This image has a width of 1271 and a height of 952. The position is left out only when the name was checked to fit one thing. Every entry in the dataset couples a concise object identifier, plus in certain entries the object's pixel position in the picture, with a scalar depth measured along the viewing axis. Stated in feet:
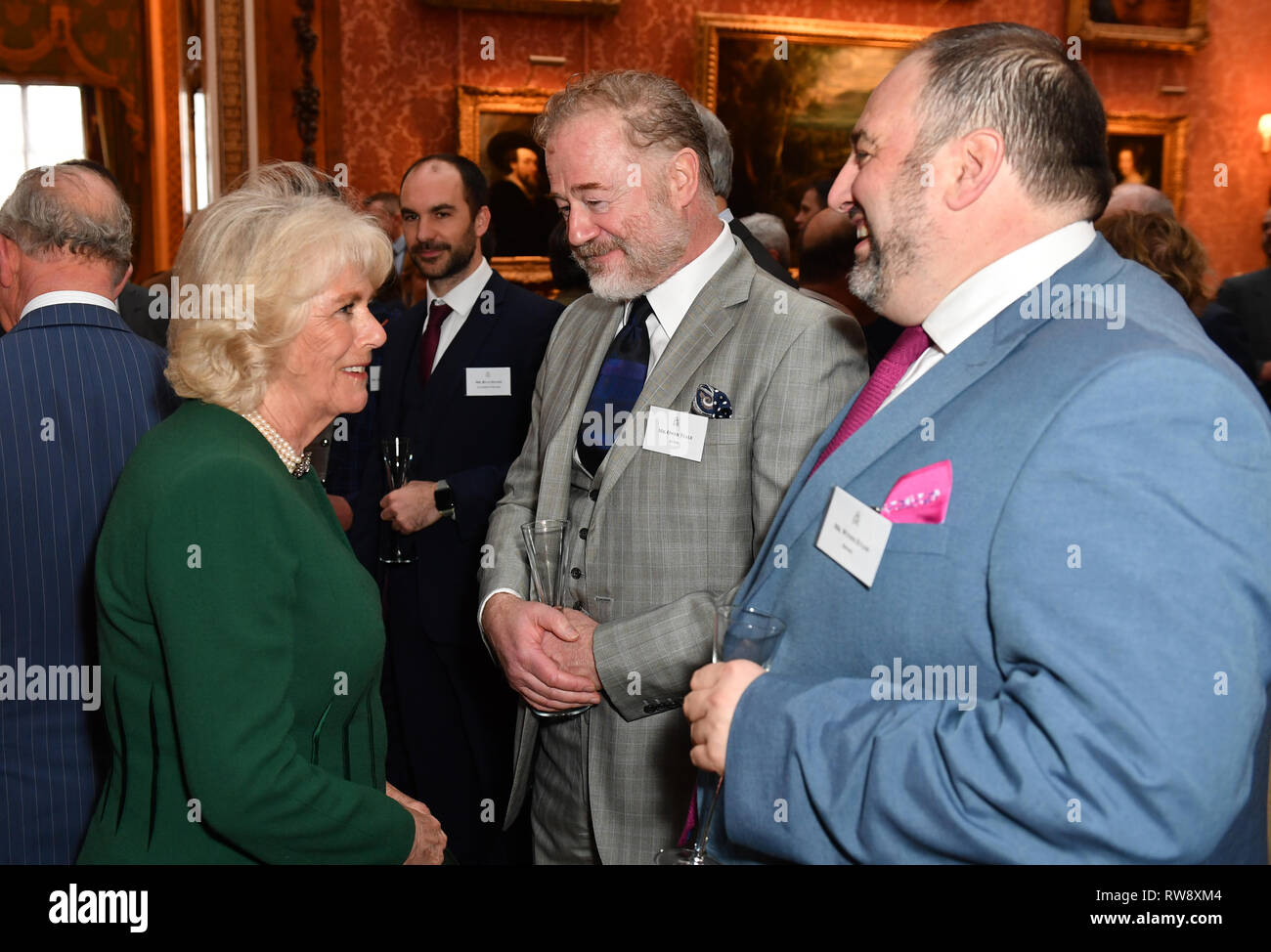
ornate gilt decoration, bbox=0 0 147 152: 23.24
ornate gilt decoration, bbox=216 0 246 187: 21.31
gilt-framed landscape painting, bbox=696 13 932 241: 26.30
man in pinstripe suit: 7.18
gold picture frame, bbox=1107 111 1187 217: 29.27
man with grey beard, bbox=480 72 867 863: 6.74
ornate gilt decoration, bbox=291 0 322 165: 22.70
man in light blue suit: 3.47
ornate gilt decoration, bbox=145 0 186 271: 23.59
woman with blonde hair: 4.82
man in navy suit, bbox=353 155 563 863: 11.62
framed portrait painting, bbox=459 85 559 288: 24.16
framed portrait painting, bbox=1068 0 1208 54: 28.45
